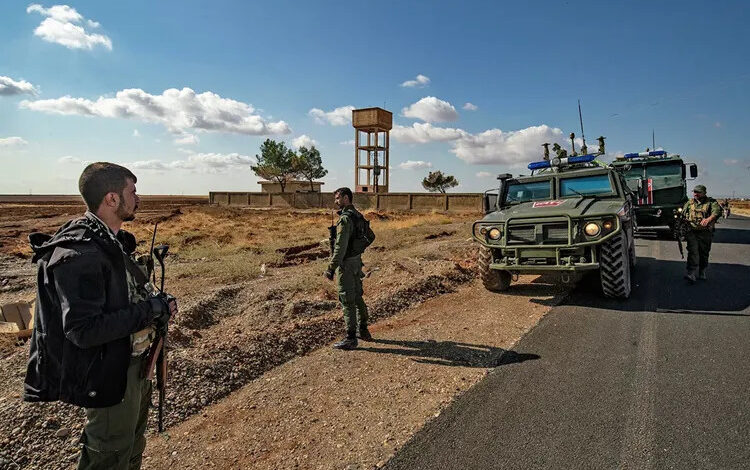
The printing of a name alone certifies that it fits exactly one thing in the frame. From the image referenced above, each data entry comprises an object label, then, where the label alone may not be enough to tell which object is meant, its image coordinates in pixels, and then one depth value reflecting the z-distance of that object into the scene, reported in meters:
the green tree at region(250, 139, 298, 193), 54.47
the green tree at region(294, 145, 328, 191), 55.34
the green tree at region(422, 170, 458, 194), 63.22
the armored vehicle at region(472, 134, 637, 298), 6.24
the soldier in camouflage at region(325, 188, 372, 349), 5.04
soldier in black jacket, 1.82
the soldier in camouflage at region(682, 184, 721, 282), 7.61
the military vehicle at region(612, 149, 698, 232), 14.00
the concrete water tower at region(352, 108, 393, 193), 36.09
